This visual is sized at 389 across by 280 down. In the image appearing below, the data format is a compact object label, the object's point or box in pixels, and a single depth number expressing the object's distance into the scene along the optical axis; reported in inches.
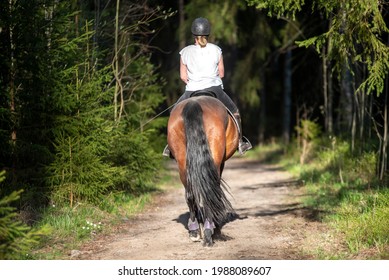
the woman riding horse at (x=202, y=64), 636.1
